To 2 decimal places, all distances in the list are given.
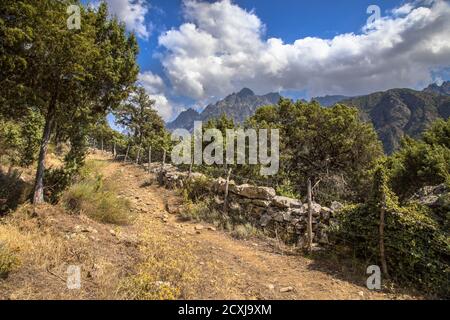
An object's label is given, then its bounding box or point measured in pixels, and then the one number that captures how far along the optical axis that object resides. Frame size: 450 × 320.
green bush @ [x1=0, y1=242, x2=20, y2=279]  4.61
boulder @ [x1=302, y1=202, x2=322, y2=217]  8.74
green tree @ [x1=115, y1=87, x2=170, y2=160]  30.86
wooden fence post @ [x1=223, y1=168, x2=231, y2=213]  11.25
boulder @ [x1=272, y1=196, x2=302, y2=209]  9.53
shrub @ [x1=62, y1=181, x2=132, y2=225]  8.41
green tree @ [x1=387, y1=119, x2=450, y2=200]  12.44
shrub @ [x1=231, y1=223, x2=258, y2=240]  9.28
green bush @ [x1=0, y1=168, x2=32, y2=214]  7.37
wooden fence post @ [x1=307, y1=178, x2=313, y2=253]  7.83
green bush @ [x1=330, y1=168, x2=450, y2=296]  5.94
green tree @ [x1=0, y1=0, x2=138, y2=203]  6.28
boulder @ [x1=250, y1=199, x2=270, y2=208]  10.19
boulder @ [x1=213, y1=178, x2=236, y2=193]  11.66
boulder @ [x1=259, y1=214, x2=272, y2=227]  9.77
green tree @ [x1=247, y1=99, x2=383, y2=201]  17.47
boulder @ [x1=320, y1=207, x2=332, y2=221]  8.59
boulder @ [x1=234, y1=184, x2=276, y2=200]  10.33
